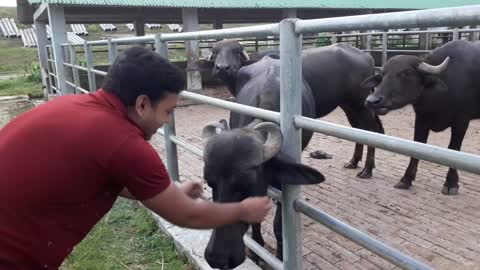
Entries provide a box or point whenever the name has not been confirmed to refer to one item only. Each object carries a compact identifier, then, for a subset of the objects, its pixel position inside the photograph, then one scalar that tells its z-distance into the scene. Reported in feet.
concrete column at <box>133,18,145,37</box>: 45.57
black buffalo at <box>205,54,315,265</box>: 6.73
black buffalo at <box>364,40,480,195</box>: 12.34
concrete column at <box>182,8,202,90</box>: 33.09
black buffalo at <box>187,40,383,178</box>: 15.02
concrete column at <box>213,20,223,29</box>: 50.99
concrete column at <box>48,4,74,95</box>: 30.78
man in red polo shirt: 4.92
